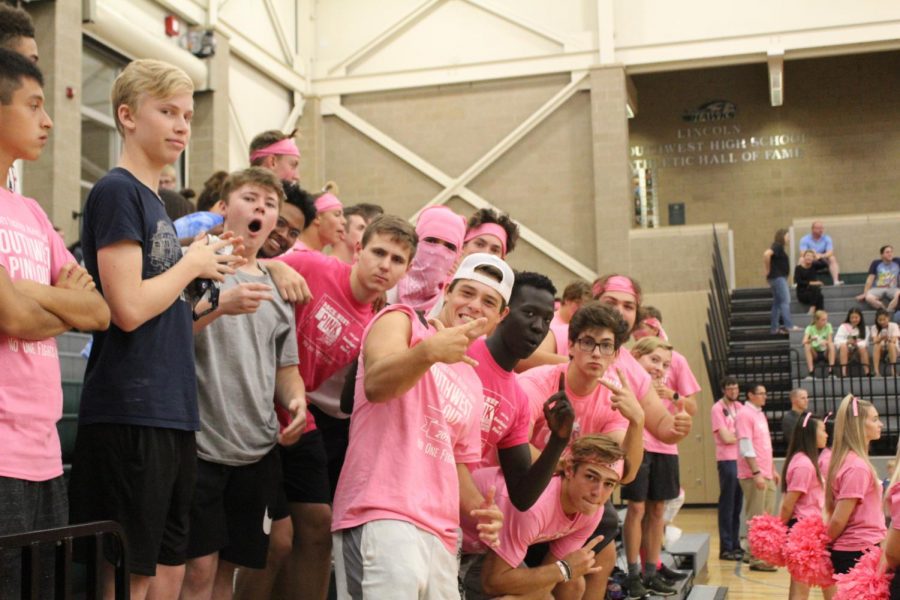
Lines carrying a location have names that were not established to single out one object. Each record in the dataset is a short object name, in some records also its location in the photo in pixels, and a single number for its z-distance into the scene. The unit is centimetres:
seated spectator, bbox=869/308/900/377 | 1439
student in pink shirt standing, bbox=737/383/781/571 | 1110
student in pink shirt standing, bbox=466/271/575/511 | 382
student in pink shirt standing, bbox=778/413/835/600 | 726
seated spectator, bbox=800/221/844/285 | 1673
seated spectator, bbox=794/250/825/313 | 1644
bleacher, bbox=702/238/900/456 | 1388
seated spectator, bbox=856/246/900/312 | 1573
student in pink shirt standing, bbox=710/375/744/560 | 1105
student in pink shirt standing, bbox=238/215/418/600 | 394
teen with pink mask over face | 411
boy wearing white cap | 299
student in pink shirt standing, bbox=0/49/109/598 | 245
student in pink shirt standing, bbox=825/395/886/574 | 589
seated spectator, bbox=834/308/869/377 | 1454
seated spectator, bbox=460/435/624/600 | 413
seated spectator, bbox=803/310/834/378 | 1491
